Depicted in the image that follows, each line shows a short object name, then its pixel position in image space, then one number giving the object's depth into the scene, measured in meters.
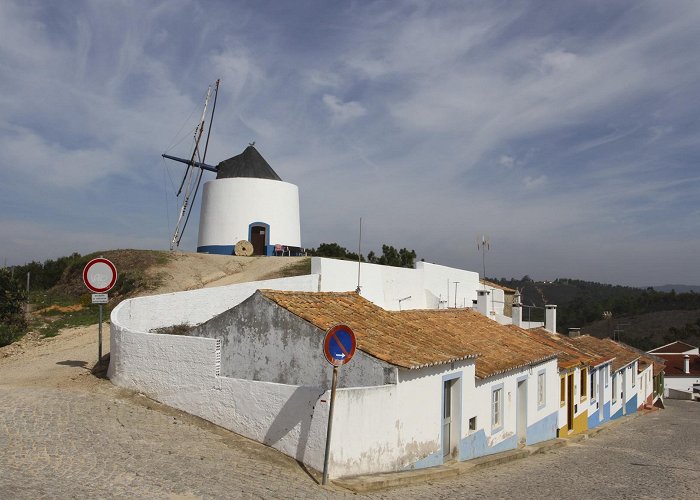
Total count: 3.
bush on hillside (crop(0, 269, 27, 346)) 17.78
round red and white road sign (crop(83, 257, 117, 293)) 12.20
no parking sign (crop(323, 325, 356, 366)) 8.09
